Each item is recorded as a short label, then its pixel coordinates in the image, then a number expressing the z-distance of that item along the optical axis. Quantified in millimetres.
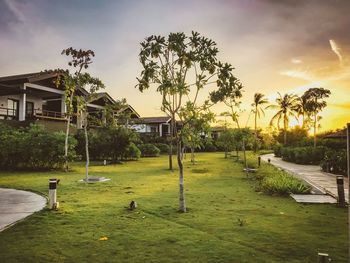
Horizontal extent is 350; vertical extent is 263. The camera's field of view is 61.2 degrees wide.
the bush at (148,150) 38406
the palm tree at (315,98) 53562
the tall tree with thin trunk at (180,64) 8164
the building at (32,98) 26531
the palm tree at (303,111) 56344
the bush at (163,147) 47547
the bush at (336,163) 17969
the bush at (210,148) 55281
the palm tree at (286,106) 59531
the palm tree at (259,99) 39103
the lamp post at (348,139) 3113
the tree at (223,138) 27394
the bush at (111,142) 27281
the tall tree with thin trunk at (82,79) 15930
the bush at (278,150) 38844
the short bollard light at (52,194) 8242
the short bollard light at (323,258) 3506
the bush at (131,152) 28306
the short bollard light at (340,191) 9388
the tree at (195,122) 8586
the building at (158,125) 60075
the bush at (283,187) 11430
